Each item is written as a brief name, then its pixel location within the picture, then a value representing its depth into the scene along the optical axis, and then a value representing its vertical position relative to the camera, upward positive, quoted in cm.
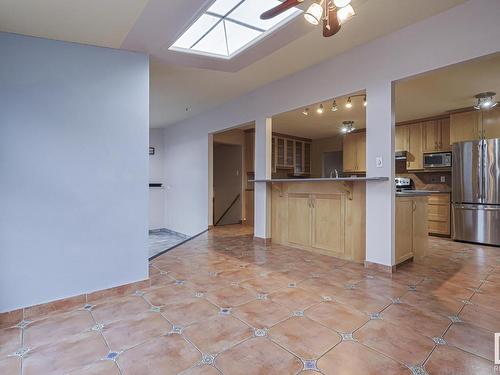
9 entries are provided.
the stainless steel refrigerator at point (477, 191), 430 -10
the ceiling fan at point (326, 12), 173 +117
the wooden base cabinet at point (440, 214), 511 -57
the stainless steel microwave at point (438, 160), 514 +49
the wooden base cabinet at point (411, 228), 307 -53
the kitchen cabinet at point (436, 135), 532 +101
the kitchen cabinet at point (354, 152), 655 +84
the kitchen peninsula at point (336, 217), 322 -43
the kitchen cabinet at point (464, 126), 475 +107
